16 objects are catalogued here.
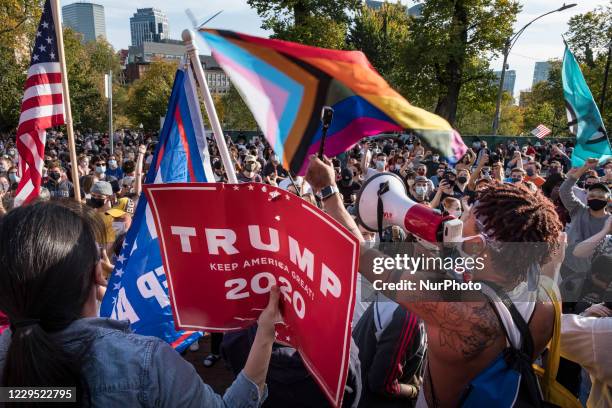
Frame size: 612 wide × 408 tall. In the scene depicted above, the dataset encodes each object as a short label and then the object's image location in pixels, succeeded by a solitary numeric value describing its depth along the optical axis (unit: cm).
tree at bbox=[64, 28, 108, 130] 3703
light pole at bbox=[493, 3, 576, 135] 1691
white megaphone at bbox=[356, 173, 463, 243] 176
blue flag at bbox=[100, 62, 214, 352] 259
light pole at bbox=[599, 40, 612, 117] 2569
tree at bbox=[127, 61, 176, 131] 4550
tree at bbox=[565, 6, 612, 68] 3158
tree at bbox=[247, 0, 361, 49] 2527
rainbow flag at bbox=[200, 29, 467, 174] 221
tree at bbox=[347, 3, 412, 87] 3847
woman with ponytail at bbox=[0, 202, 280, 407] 109
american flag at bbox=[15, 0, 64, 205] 404
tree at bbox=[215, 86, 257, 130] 4250
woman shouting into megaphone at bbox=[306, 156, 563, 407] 167
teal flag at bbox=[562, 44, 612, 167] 580
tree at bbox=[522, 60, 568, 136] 3972
